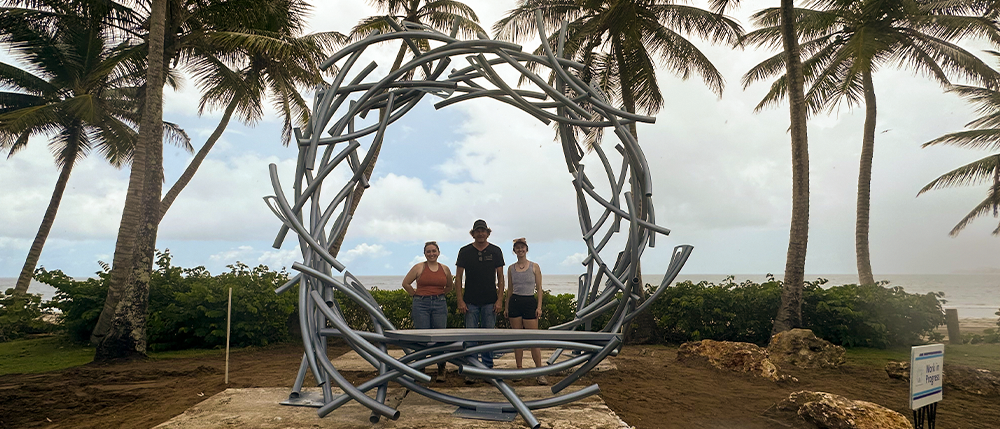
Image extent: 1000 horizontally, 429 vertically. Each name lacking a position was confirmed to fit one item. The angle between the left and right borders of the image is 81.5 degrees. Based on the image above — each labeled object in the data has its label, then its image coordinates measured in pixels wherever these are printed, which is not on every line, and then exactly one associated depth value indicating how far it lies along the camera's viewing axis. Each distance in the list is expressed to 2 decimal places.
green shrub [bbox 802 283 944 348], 8.80
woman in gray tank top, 5.46
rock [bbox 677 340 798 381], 6.28
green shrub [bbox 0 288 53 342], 9.51
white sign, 3.37
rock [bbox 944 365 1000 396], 5.54
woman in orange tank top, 5.36
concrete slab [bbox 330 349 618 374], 6.43
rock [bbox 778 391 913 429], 3.90
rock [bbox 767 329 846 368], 6.95
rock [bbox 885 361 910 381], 6.15
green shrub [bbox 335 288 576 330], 9.03
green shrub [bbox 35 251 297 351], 8.52
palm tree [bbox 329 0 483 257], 12.34
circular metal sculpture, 3.67
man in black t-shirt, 5.43
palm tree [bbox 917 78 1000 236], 17.22
